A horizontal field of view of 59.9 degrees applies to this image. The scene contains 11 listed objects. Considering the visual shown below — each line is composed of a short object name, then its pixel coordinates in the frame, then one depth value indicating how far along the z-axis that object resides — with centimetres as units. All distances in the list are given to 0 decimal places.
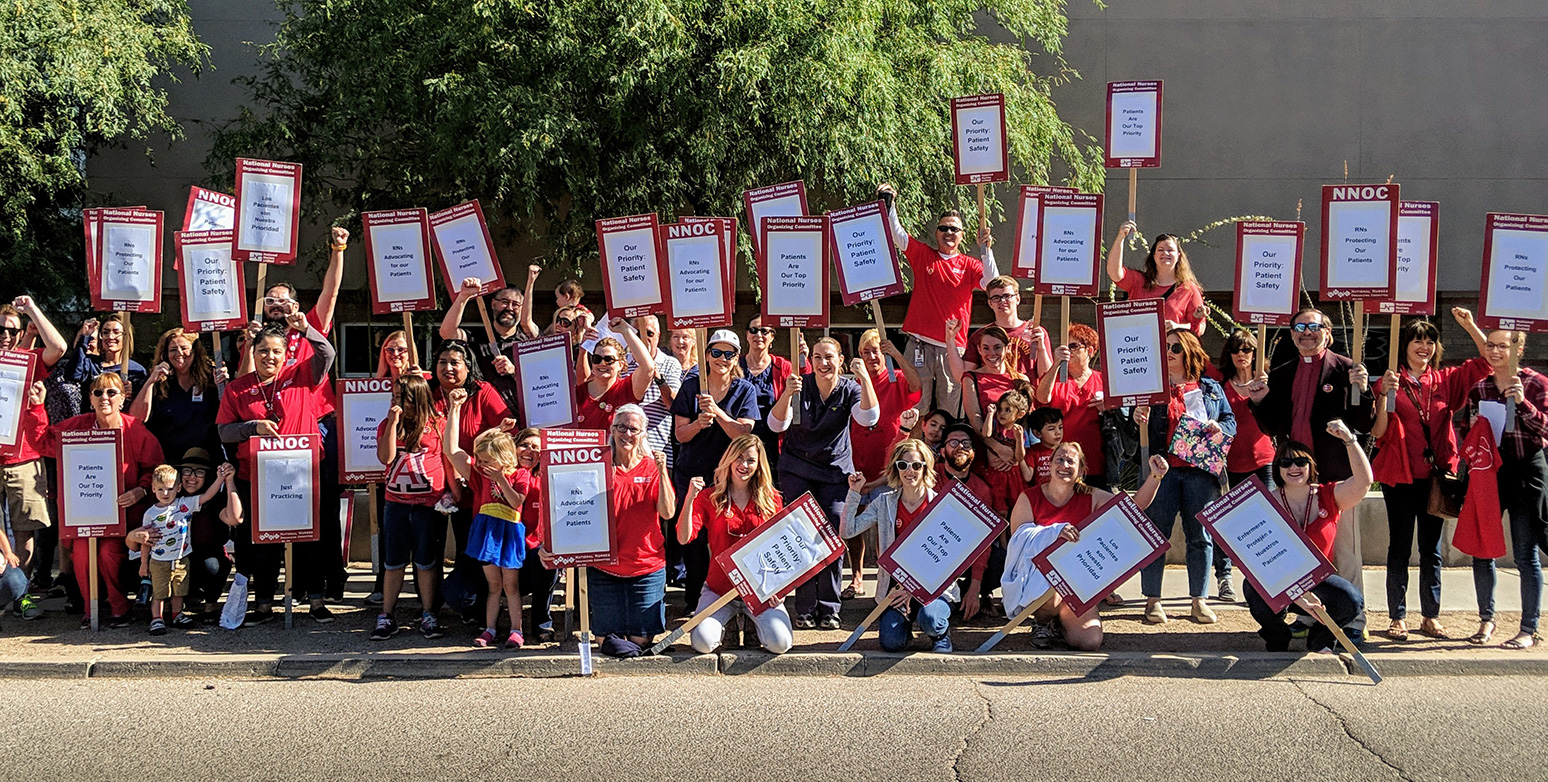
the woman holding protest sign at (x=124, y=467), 820
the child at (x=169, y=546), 809
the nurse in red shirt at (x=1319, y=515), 728
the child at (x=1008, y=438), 810
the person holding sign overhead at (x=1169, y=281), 903
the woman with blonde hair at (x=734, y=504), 761
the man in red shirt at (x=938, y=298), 944
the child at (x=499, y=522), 770
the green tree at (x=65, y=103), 1342
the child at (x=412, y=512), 801
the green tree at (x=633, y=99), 1341
